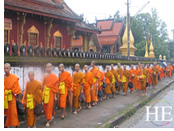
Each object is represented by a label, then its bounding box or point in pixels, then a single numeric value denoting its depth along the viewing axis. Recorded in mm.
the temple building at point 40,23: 10557
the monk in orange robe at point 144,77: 11300
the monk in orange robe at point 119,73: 11430
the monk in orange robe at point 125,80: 11305
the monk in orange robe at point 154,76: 14023
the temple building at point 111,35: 26047
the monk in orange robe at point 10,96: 4906
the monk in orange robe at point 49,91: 5727
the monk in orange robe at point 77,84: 7246
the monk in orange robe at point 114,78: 10445
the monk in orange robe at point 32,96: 5320
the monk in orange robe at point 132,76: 12280
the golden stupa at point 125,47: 19900
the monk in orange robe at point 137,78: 12340
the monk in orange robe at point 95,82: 8406
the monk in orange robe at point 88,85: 7785
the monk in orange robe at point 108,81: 10008
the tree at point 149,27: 39656
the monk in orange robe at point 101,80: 9152
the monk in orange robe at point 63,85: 6375
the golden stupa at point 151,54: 31766
